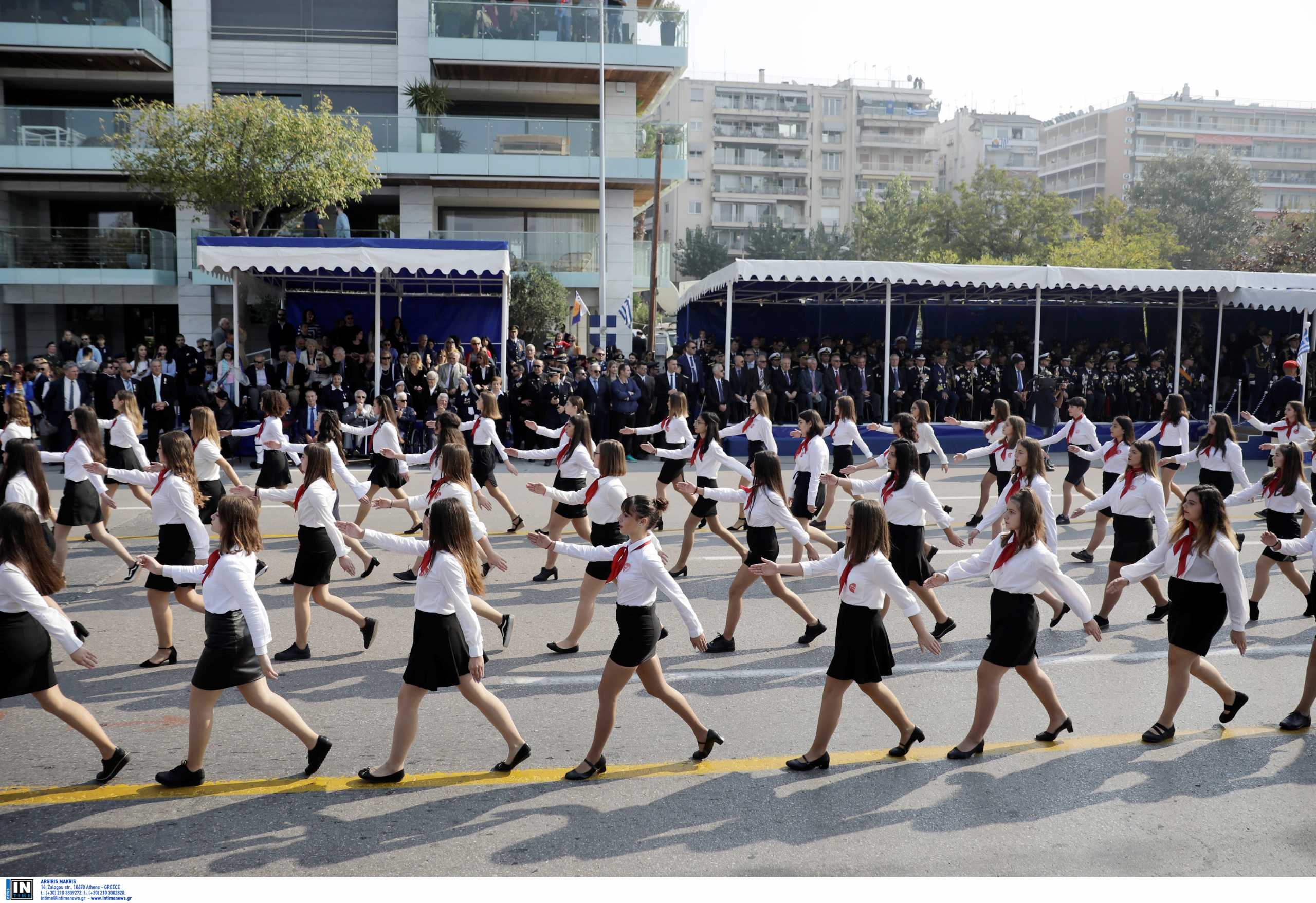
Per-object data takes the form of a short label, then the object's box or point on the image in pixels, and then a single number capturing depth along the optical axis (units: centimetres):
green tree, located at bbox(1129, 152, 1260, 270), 6147
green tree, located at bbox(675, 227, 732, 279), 6238
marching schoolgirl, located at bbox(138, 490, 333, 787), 522
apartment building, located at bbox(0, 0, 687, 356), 2755
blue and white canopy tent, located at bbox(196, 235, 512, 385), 1730
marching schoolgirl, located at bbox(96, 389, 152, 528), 1074
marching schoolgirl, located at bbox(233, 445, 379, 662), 736
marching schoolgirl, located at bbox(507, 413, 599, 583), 970
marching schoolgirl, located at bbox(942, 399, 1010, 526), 1150
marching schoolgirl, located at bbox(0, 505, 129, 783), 515
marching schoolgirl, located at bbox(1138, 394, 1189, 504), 1168
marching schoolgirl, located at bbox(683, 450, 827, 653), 749
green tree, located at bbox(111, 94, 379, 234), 2259
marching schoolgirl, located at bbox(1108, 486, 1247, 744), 597
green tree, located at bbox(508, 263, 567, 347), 2720
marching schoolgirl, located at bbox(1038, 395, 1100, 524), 1179
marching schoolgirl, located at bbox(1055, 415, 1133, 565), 988
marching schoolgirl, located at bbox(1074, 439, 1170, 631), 833
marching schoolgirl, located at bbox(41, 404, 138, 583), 912
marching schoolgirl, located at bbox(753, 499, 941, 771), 548
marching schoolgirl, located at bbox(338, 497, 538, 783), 531
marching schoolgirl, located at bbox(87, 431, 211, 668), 724
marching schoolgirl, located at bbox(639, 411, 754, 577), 959
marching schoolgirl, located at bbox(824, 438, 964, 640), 780
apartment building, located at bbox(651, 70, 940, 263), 7706
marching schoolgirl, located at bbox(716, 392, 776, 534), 1120
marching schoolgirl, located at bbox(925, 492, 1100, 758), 569
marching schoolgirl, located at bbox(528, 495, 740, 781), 547
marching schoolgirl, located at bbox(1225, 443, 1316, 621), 828
